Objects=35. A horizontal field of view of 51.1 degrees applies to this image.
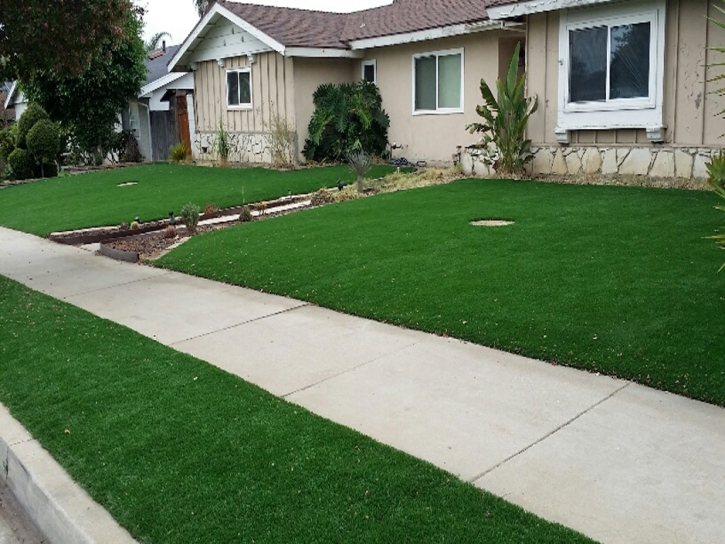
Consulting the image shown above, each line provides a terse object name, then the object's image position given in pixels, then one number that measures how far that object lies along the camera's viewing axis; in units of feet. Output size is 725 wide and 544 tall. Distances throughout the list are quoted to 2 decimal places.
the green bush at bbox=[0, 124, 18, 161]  100.22
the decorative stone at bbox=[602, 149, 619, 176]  45.91
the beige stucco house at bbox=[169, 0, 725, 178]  42.45
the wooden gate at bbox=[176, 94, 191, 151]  100.17
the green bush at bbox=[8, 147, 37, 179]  94.79
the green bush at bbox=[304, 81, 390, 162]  67.97
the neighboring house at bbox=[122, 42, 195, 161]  99.40
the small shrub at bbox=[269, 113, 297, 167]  71.77
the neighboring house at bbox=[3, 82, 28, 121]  136.03
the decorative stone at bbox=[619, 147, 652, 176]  44.19
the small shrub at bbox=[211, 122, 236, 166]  80.43
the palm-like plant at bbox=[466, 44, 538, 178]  48.65
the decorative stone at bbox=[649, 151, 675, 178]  43.09
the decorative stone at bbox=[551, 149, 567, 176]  48.88
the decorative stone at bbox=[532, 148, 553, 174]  49.73
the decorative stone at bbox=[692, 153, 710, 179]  41.63
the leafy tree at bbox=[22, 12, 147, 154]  93.88
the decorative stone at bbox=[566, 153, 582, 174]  47.96
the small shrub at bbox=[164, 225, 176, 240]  41.73
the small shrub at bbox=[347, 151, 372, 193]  50.52
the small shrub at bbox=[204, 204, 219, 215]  48.18
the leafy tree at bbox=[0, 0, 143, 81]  31.04
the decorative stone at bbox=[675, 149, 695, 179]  42.32
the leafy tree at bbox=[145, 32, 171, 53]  225.56
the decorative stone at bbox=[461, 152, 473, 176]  54.13
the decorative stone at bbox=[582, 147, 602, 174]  46.91
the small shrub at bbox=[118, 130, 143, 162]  102.63
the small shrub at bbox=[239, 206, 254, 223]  44.91
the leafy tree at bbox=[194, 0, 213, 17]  175.42
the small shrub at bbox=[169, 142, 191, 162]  88.89
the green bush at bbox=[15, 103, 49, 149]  94.89
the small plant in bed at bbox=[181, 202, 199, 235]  41.65
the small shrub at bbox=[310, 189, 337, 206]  48.85
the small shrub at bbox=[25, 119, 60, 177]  92.84
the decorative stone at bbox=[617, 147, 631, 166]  45.14
